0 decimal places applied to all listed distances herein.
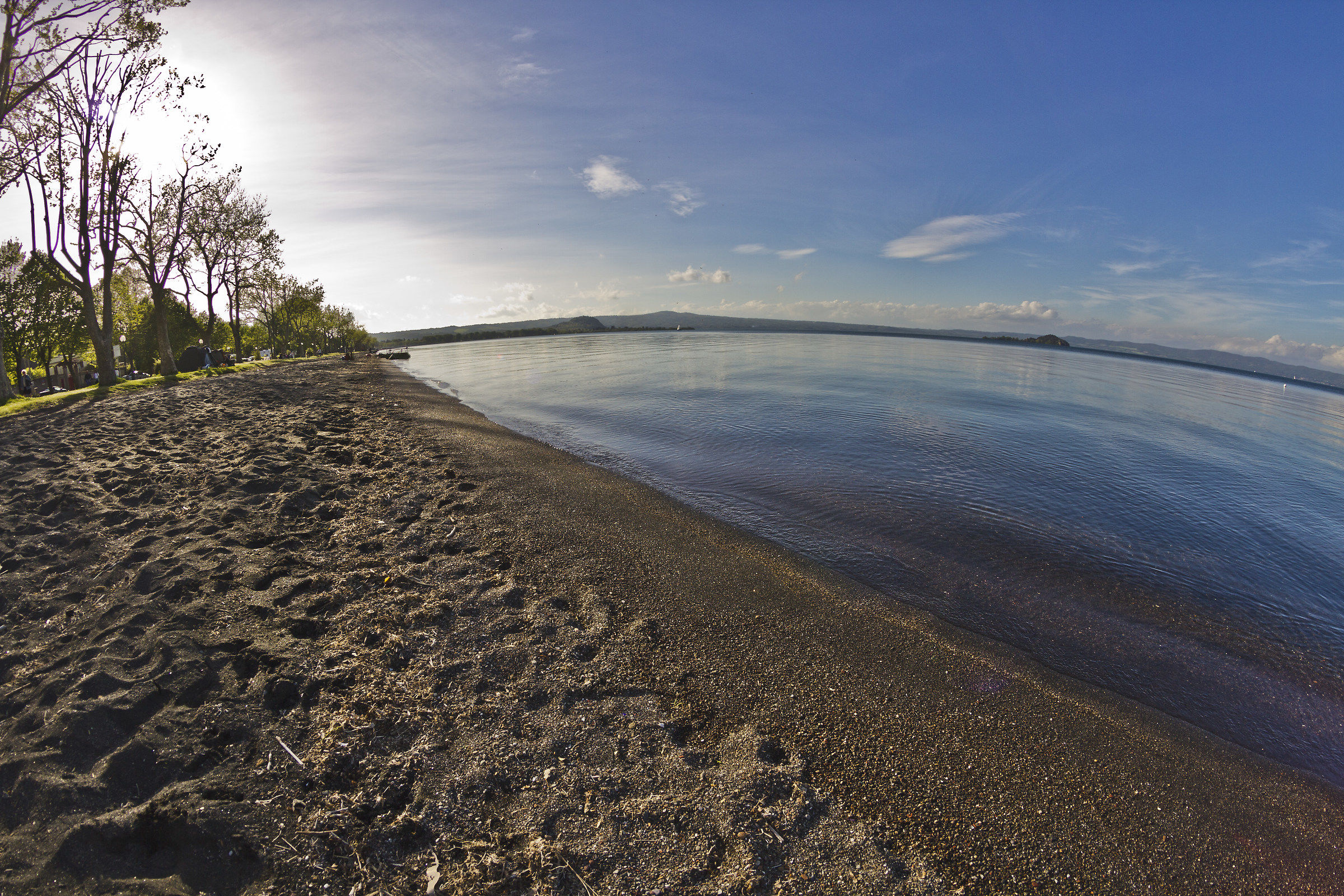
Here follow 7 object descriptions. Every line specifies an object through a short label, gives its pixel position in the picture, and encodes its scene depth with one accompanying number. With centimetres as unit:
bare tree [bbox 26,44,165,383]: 2522
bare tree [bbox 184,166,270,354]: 3825
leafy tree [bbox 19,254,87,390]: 4550
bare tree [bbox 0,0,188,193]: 1866
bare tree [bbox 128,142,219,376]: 3425
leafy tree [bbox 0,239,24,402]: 4350
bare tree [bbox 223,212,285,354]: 4481
